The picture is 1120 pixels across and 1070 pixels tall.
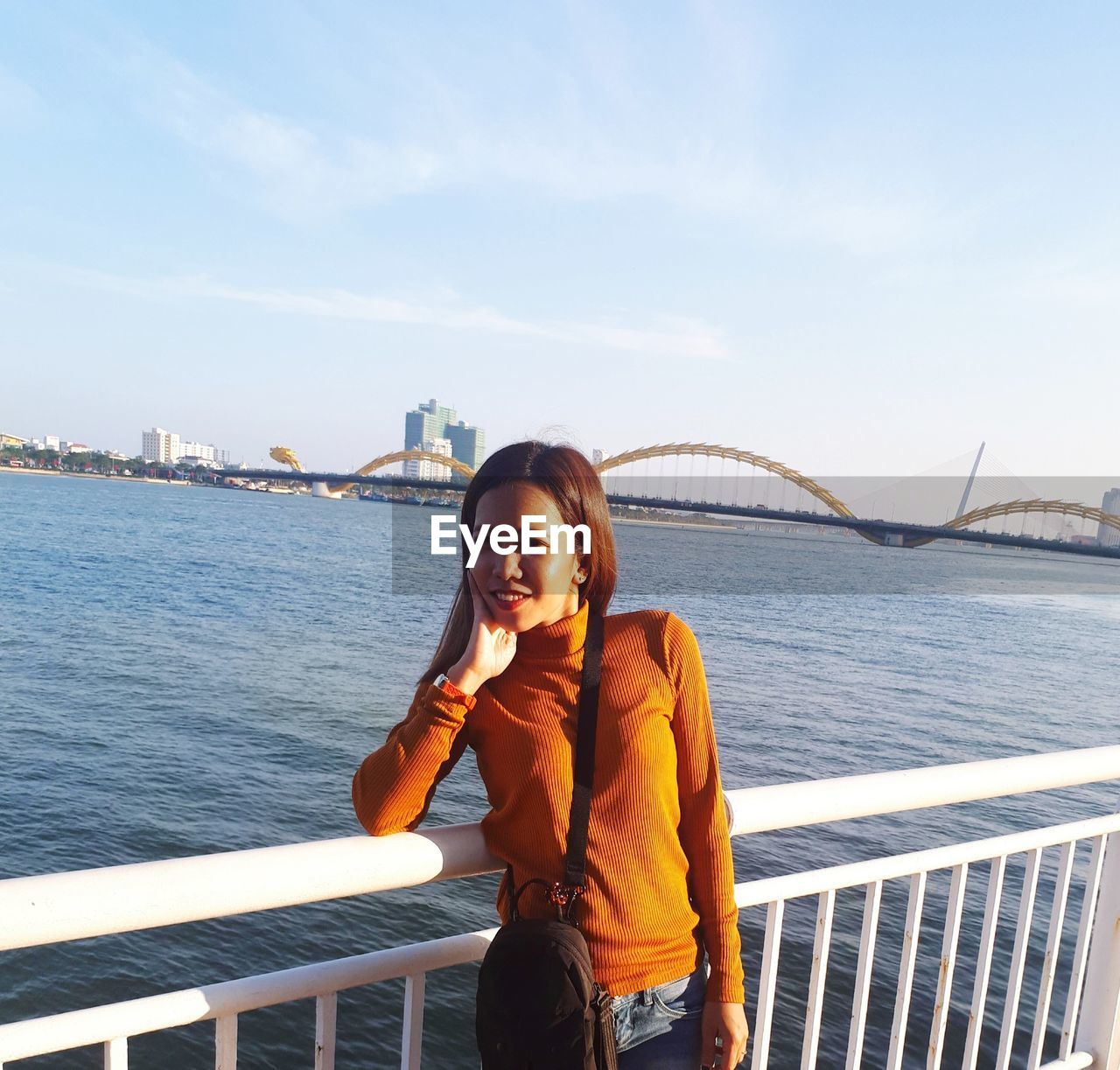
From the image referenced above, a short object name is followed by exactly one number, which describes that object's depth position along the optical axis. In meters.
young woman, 1.44
